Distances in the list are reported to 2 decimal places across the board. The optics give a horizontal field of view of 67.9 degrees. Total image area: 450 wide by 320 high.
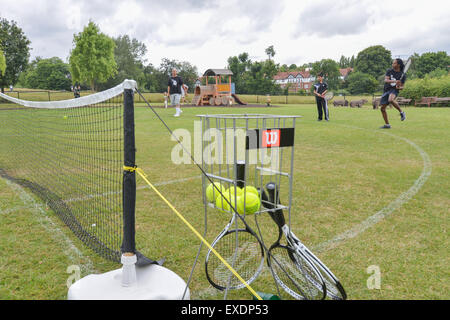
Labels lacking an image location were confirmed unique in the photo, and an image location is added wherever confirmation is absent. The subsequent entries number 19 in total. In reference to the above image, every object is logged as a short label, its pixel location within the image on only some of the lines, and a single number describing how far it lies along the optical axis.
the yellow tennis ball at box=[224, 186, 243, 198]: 2.67
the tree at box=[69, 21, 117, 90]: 58.75
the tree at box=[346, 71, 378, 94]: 70.00
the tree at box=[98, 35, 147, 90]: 83.37
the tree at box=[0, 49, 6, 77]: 31.62
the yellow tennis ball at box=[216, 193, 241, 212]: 2.64
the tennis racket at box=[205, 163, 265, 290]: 2.82
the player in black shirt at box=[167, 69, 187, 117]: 19.08
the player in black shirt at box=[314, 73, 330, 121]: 16.72
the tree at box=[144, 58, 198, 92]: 81.75
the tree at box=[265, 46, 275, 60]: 89.06
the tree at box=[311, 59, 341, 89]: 80.25
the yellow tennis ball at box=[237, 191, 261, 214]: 2.60
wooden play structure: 33.47
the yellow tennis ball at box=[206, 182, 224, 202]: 2.87
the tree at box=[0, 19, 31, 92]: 50.11
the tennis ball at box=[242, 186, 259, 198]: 2.71
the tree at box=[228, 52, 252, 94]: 73.81
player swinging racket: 12.53
